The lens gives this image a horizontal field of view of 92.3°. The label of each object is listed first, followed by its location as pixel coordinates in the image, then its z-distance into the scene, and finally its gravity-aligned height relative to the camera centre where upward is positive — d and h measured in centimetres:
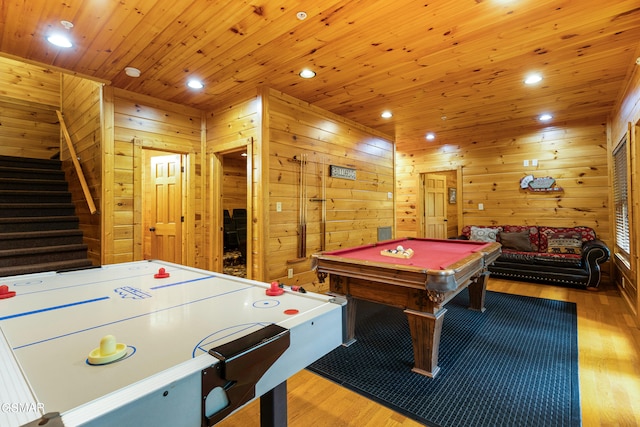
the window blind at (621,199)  383 +20
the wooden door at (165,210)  428 +8
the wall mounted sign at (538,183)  524 +53
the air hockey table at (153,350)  61 -36
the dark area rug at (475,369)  173 -110
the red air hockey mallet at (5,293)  133 -34
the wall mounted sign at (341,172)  441 +63
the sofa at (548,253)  417 -60
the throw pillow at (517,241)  503 -45
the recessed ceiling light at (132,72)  310 +148
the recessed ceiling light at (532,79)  334 +150
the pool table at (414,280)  194 -45
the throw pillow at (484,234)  536 -35
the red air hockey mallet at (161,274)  173 -34
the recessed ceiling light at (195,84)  338 +148
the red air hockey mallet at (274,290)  138 -34
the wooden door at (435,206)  693 +20
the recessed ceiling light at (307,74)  316 +148
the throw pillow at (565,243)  469 -46
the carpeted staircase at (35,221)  327 -6
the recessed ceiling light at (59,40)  256 +150
